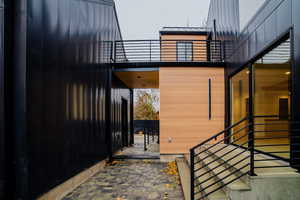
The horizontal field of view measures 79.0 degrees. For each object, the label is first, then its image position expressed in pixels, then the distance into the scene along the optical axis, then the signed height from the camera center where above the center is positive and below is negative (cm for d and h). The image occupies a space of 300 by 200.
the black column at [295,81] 295 +36
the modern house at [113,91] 266 +26
